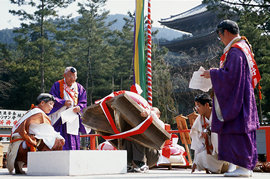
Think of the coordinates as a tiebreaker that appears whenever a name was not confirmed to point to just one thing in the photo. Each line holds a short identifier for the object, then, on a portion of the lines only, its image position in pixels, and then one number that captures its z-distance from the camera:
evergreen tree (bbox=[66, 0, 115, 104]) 26.56
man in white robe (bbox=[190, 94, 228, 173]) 3.89
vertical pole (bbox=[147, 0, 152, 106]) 5.95
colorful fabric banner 6.18
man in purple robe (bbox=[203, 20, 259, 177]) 2.97
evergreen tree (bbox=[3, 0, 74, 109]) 20.81
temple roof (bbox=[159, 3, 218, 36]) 25.60
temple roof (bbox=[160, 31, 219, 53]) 23.30
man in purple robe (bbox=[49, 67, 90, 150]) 5.04
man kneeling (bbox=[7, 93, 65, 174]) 3.67
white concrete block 3.00
